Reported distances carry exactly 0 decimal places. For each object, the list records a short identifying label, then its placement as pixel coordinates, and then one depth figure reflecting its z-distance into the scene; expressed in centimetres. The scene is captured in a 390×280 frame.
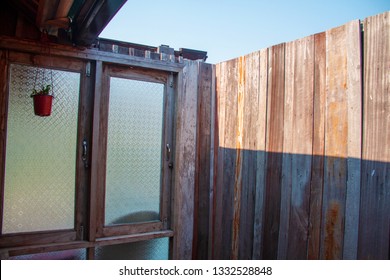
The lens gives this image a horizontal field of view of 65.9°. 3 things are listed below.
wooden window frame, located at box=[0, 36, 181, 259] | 247
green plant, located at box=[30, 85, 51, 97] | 246
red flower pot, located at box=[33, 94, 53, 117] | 244
